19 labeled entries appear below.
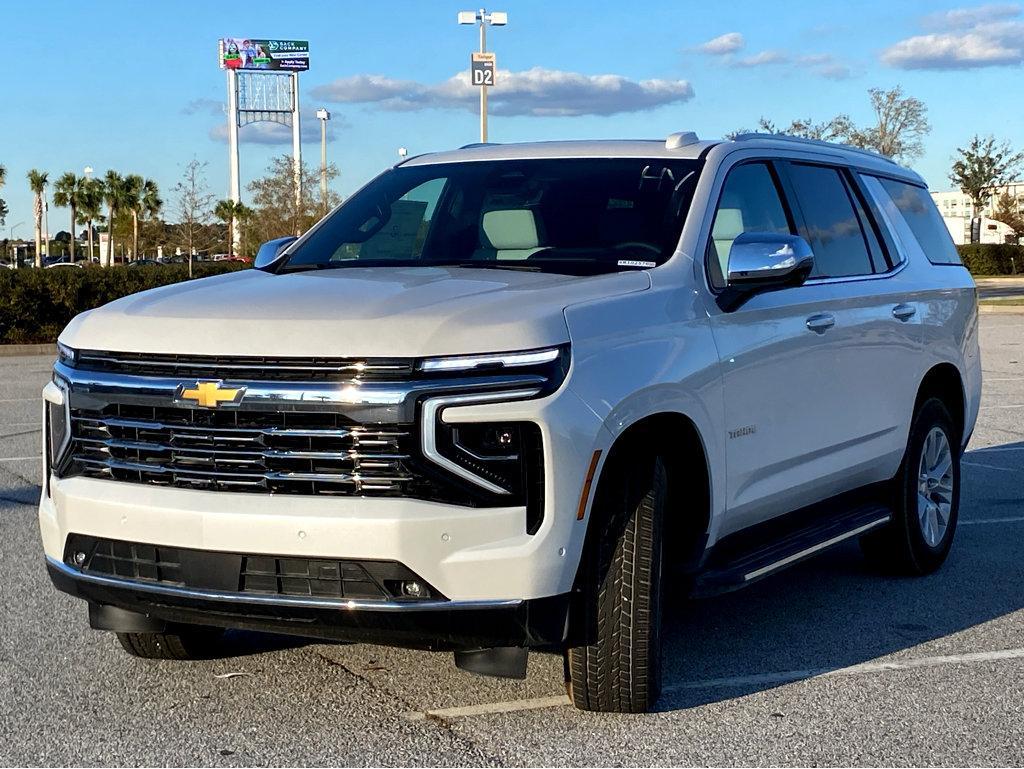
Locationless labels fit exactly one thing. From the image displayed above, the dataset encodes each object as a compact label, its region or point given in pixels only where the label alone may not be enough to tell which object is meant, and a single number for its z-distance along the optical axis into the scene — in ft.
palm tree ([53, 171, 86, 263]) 357.82
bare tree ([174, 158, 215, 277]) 171.90
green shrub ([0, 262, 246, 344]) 77.00
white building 262.67
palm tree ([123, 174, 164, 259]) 327.26
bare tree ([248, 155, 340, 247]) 146.92
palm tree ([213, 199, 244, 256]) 302.23
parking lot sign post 108.27
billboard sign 427.33
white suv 13.23
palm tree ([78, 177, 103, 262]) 345.51
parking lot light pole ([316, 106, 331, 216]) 227.40
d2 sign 108.17
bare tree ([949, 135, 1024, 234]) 244.22
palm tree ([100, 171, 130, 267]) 324.80
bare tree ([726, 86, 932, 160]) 201.46
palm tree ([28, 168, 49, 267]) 340.18
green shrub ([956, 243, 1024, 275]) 198.39
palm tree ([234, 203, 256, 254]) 293.61
